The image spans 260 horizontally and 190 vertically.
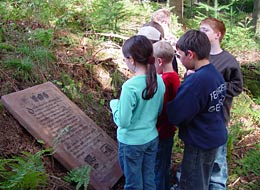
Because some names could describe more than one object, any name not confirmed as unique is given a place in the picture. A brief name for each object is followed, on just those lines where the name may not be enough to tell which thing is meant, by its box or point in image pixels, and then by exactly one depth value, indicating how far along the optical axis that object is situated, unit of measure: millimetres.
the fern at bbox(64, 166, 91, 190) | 3297
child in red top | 3297
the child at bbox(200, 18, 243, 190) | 3648
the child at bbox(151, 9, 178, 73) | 5121
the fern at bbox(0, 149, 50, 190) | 3004
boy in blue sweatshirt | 2887
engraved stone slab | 3701
